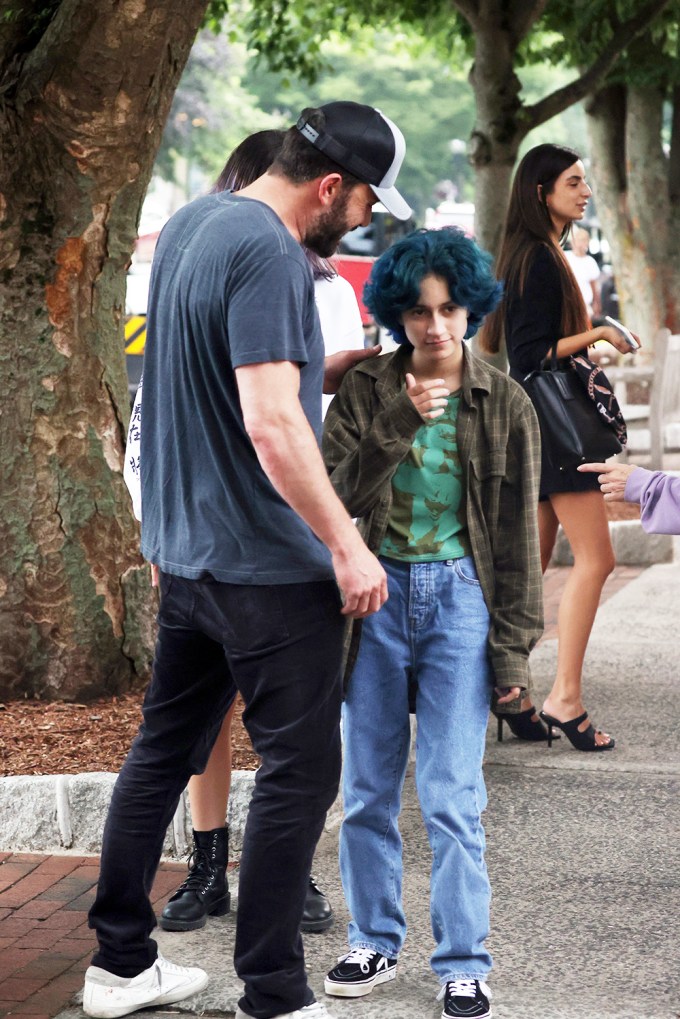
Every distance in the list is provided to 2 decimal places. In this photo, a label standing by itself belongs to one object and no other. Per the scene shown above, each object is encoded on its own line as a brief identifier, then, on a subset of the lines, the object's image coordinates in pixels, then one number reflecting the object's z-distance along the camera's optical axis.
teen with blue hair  6.68
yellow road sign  27.41
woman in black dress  10.62
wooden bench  19.76
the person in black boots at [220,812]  7.81
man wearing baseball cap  5.92
